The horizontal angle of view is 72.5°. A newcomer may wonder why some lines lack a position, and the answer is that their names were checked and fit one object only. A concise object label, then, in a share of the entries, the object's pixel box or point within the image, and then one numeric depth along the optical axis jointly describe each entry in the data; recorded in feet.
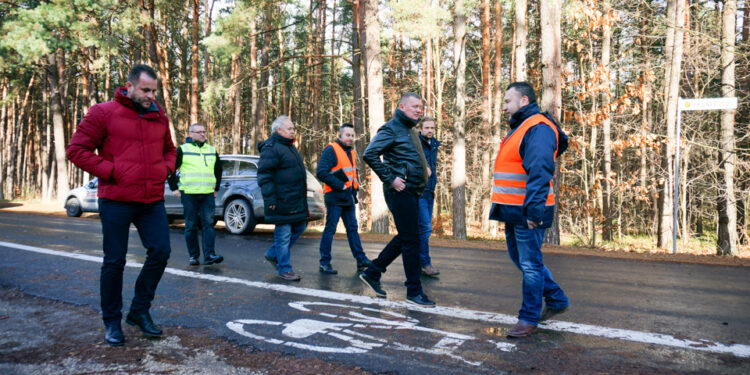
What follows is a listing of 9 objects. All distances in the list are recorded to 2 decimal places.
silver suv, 38.52
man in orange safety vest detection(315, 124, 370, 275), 21.67
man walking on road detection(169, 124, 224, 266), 23.13
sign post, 28.94
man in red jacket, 12.05
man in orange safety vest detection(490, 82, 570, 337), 12.44
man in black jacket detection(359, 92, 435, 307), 15.69
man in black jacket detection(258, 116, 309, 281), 19.79
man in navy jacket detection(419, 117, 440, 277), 21.34
